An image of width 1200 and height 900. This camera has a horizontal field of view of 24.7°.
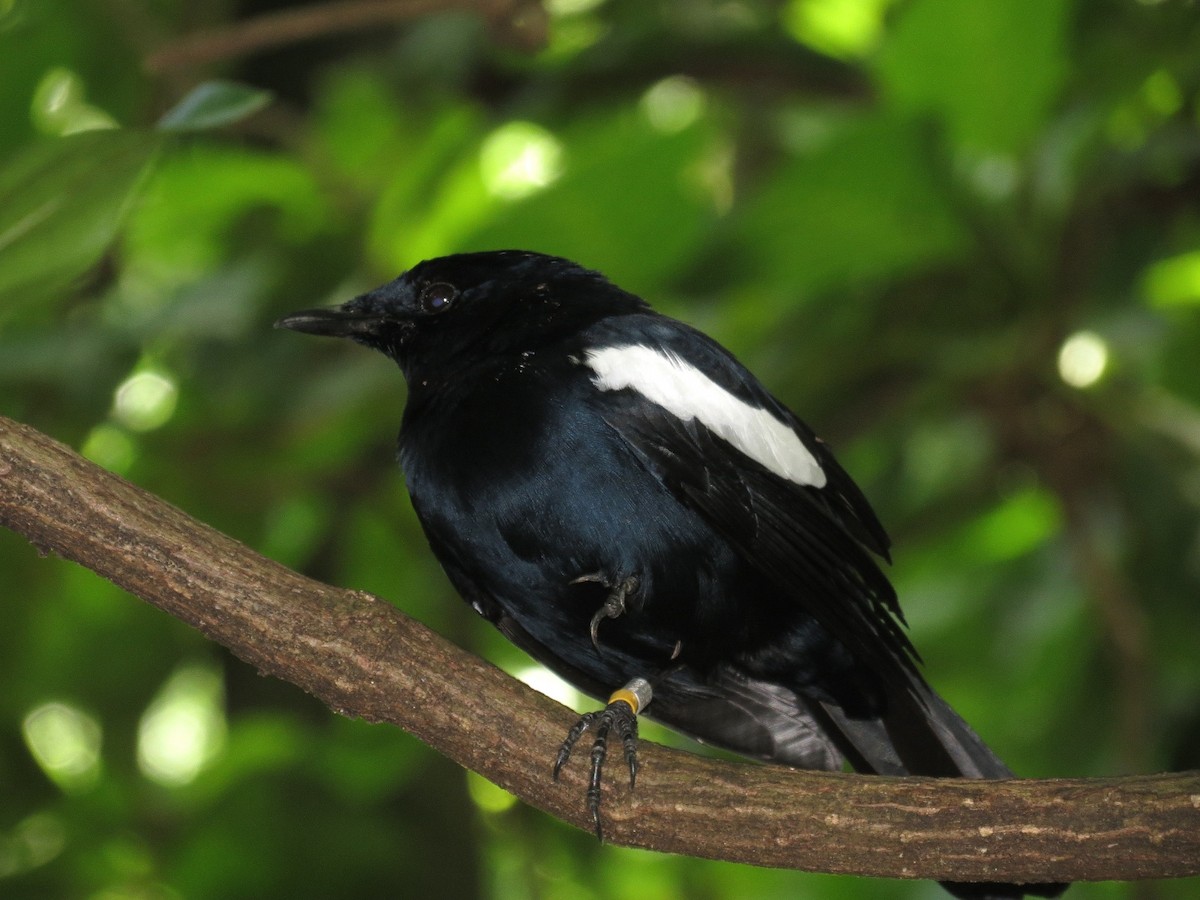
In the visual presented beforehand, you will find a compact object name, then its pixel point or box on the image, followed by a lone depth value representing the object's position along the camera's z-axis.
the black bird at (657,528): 5.71
